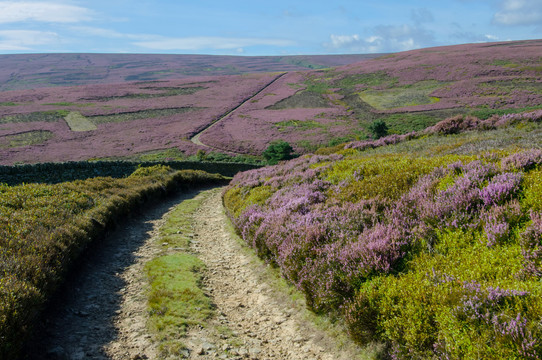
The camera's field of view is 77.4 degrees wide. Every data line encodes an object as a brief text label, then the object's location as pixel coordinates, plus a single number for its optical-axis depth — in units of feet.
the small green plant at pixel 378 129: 178.60
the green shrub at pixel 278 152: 167.57
